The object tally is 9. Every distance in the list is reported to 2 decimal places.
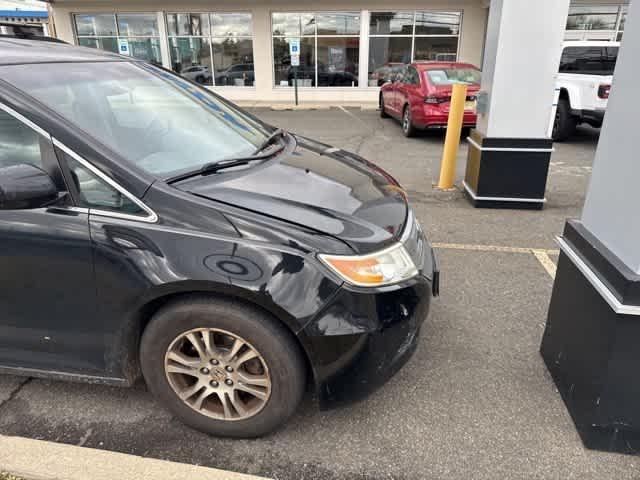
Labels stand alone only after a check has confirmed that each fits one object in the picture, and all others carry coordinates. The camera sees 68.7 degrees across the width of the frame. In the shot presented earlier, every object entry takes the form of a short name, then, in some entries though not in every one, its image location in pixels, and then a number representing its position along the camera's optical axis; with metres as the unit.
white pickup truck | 8.75
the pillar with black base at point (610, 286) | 1.97
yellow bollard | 5.94
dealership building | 15.95
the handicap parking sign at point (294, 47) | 14.49
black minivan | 1.97
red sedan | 9.27
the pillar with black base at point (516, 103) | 4.79
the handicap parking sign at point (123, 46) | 16.84
